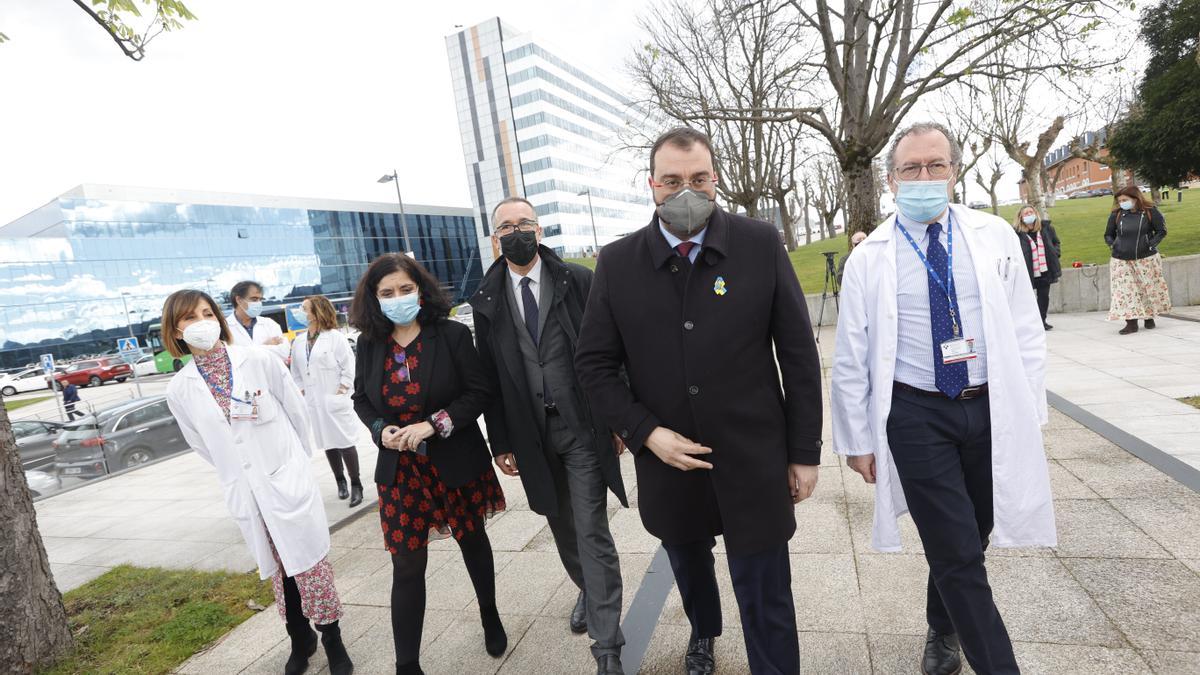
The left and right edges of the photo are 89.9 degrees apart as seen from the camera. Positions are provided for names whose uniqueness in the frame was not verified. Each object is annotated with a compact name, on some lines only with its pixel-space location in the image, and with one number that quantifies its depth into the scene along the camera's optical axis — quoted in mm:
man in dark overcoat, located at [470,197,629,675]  2670
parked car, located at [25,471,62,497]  8641
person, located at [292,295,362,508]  5477
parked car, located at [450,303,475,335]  24742
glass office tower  76688
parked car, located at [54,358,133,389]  30084
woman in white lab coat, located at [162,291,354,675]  2899
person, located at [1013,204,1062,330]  8781
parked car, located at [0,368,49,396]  30188
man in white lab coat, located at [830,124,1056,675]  2018
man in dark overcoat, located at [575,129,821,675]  1943
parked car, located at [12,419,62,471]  9531
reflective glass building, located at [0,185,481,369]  41094
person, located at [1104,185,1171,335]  8086
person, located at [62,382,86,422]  16859
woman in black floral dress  2662
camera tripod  12273
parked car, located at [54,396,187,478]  9008
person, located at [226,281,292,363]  5570
